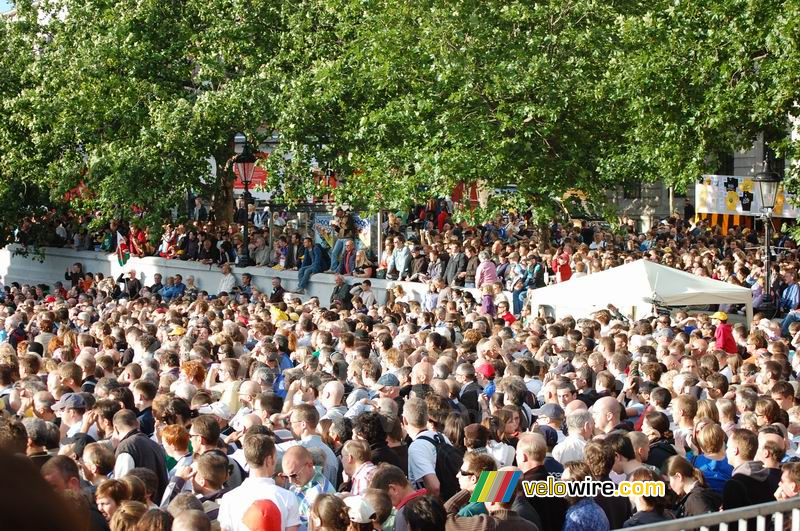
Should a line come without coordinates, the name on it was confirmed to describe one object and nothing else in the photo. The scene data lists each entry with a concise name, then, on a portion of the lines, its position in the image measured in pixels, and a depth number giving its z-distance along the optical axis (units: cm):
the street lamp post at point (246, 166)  2823
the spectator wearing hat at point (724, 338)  1585
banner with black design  3022
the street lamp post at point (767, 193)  2142
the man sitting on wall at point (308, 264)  2868
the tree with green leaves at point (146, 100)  3066
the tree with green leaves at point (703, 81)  2127
